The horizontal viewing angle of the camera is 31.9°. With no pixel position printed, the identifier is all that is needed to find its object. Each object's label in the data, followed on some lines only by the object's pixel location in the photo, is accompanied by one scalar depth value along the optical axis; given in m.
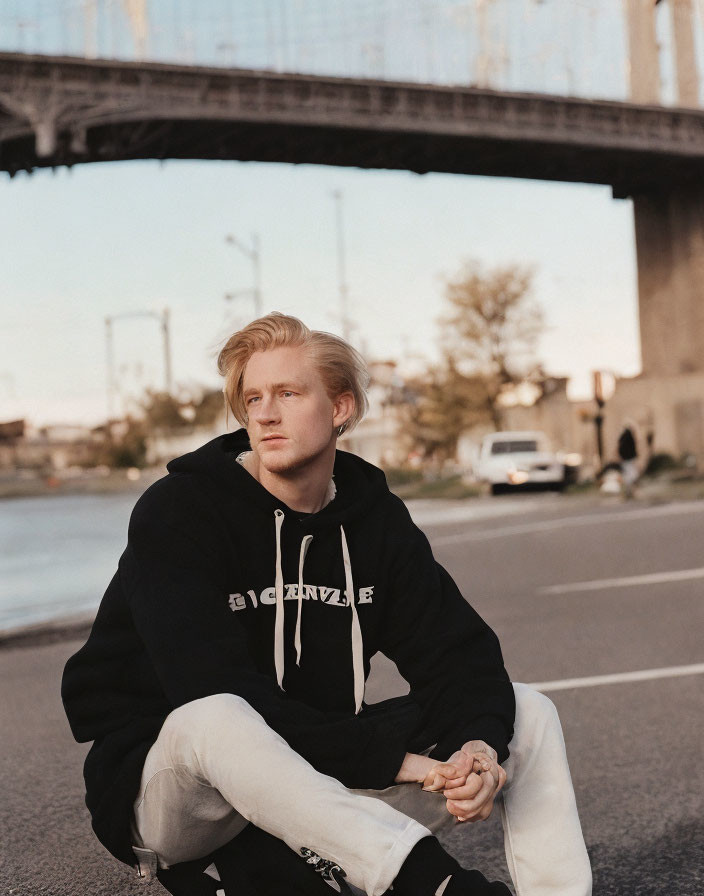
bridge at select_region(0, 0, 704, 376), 43.19
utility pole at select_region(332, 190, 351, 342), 58.59
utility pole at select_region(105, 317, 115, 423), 93.25
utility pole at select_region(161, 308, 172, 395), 69.48
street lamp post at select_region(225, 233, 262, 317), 49.80
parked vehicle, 32.56
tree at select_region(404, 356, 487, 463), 52.81
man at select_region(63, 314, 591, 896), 2.27
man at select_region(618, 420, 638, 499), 25.95
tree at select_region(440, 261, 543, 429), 52.41
